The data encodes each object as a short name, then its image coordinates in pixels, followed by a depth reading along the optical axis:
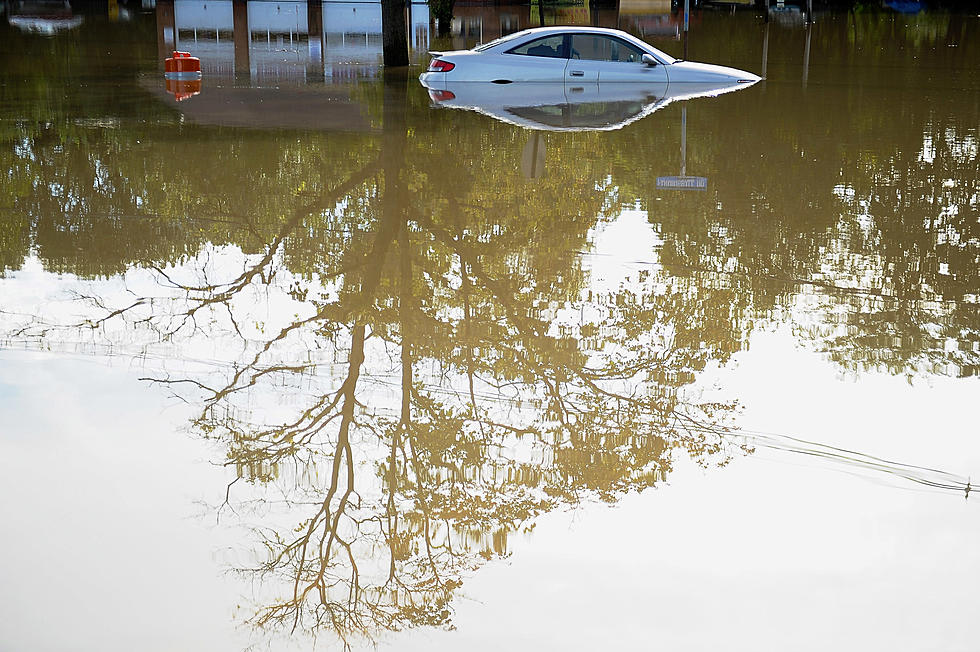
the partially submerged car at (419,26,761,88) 21.00
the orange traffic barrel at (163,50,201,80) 23.98
